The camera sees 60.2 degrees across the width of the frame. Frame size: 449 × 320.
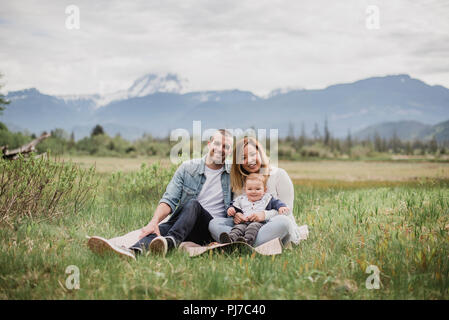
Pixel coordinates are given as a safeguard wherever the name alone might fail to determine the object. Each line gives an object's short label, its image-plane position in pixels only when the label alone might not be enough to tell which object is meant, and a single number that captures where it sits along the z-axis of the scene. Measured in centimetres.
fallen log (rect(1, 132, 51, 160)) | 1015
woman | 511
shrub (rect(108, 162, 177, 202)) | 901
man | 491
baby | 516
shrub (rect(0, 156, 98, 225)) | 604
